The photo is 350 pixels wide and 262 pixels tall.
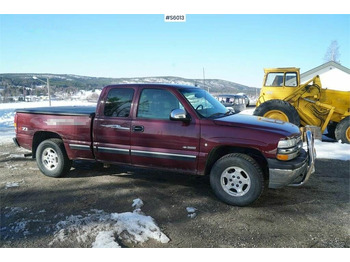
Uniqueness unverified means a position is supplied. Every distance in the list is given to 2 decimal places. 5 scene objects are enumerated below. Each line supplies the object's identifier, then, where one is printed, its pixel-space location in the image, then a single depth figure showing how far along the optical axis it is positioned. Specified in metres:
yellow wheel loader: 8.84
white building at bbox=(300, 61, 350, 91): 23.52
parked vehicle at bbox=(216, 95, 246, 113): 25.13
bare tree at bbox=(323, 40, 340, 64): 36.59
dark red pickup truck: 3.84
